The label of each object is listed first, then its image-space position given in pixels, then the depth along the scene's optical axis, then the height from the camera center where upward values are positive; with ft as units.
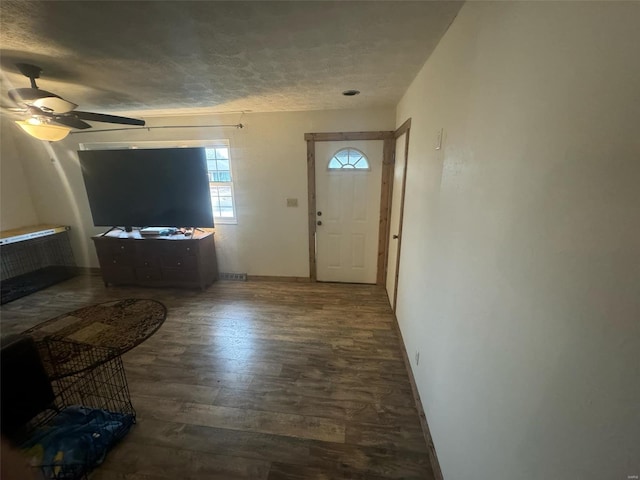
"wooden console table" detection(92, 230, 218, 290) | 11.78 -3.42
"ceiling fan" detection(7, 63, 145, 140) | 5.91 +1.77
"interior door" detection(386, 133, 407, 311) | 8.98 -1.41
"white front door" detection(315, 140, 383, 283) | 11.19 -1.29
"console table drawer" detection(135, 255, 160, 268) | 11.99 -3.55
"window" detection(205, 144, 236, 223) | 12.05 +0.00
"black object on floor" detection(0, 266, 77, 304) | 11.41 -4.58
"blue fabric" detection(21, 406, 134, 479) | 4.56 -4.76
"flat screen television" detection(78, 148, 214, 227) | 11.25 -0.13
